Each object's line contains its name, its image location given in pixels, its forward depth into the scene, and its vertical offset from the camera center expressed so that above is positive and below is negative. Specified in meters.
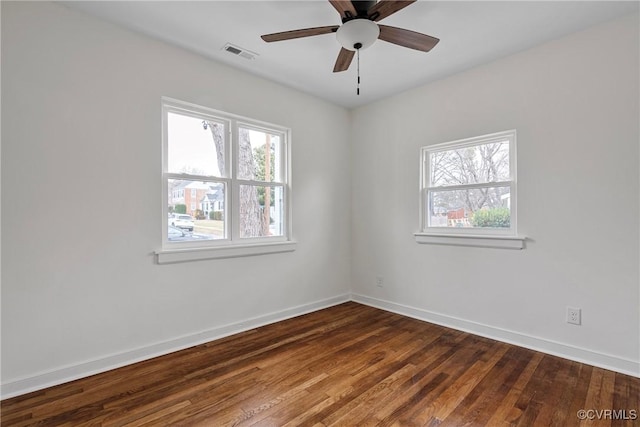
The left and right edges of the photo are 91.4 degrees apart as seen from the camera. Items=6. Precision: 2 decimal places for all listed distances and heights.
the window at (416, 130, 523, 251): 3.04 +0.28
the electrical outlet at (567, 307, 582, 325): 2.59 -0.86
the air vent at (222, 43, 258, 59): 2.83 +1.52
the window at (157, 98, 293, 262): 2.87 +0.33
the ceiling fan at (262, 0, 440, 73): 1.86 +1.22
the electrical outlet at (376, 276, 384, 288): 4.05 -0.88
